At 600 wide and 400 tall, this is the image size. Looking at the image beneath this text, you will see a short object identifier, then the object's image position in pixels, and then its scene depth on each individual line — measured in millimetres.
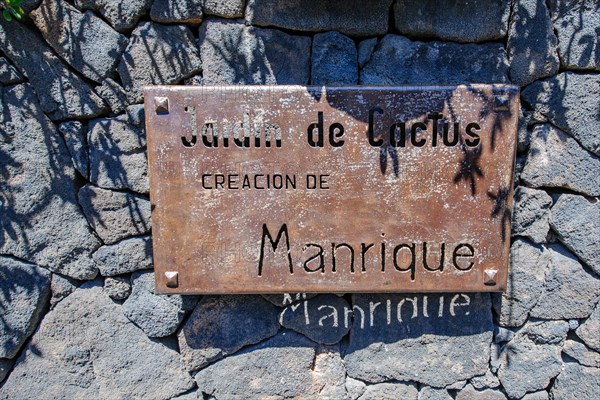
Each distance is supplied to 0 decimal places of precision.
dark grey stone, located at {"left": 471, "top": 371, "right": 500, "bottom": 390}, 1847
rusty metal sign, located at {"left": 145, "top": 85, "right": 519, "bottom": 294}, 1628
